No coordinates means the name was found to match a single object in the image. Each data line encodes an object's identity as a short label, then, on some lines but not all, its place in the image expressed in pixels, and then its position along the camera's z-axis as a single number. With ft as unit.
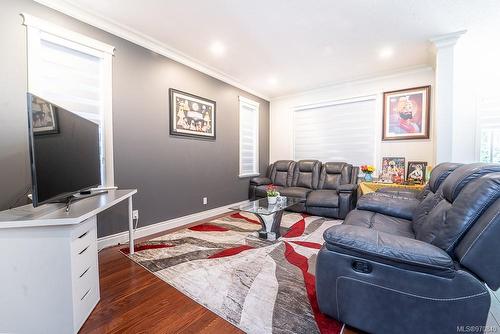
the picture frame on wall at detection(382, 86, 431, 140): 12.06
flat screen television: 4.16
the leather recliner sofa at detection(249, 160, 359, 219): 12.00
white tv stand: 3.91
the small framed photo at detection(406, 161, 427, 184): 11.84
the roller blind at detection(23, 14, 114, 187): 6.57
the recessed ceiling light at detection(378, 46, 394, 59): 10.26
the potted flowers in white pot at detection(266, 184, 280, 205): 9.71
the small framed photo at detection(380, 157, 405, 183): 12.59
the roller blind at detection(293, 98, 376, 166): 13.89
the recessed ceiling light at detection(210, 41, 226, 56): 9.69
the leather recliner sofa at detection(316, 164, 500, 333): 3.32
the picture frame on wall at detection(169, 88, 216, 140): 10.49
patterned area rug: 4.62
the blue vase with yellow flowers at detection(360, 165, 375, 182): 12.78
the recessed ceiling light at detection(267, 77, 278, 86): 13.89
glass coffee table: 8.66
